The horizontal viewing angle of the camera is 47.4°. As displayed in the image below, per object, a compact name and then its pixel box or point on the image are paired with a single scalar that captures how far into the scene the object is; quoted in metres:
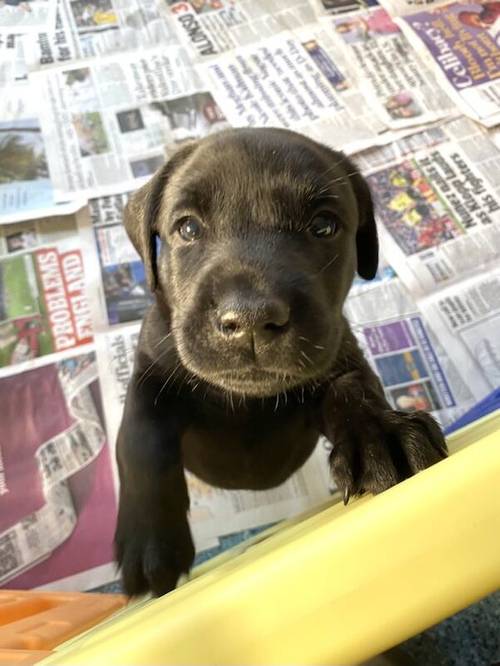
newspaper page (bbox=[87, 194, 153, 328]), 0.42
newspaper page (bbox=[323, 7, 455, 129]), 0.50
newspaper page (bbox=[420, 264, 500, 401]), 0.40
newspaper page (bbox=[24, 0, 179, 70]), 0.51
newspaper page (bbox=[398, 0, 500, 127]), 0.49
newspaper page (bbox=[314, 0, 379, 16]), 0.54
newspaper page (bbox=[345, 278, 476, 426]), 0.40
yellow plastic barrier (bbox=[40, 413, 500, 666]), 0.11
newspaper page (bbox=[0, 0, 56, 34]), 0.52
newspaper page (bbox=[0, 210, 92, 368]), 0.41
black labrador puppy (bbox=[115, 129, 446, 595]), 0.19
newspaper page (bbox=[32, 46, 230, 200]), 0.46
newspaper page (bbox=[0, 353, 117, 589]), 0.35
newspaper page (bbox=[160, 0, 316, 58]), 0.53
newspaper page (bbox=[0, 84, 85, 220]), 0.45
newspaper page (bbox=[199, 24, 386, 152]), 0.49
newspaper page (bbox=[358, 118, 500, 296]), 0.43
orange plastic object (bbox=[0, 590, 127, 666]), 0.19
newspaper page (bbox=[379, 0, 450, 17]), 0.54
